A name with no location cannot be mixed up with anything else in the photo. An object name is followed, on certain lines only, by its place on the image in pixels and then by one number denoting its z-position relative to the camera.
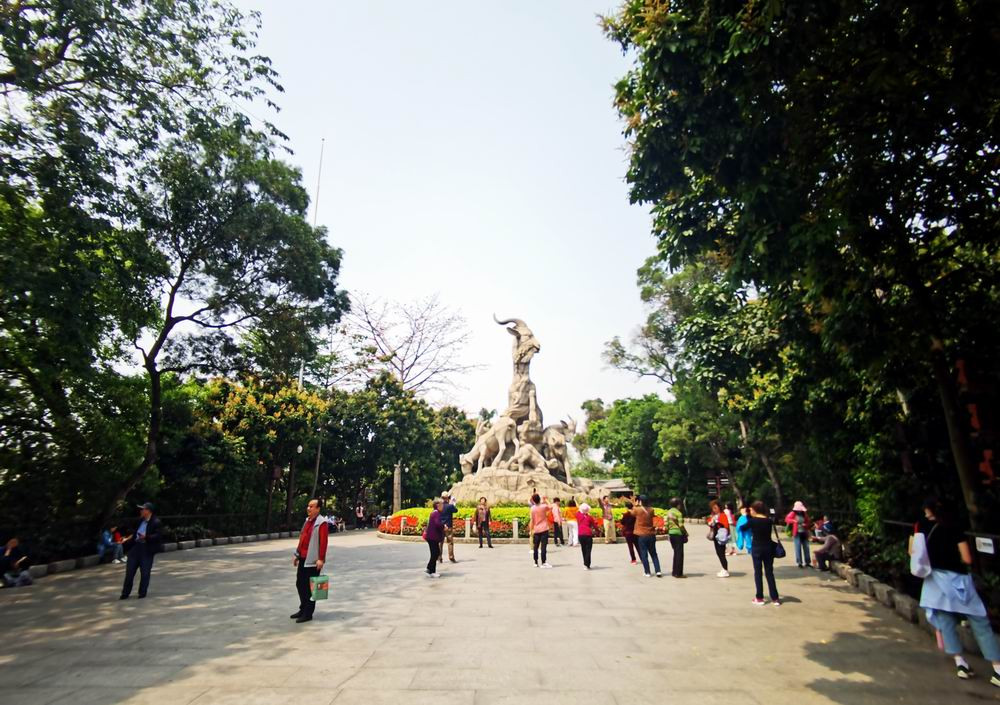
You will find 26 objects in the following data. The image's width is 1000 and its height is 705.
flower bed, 18.12
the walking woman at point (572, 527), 16.75
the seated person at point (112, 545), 13.88
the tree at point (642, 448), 39.00
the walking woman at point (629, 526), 11.96
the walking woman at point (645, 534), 10.99
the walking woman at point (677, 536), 11.03
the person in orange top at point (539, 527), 12.07
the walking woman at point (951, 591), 5.13
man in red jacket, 7.59
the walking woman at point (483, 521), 16.47
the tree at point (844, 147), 5.91
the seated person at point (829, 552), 11.53
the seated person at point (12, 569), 10.45
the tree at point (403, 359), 34.20
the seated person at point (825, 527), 12.33
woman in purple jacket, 11.11
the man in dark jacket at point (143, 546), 9.08
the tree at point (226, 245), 14.14
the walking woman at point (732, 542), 16.23
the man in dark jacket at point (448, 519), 12.70
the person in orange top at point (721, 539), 11.12
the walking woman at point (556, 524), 16.29
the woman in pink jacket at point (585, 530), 11.63
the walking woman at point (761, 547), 8.51
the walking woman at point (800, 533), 12.14
